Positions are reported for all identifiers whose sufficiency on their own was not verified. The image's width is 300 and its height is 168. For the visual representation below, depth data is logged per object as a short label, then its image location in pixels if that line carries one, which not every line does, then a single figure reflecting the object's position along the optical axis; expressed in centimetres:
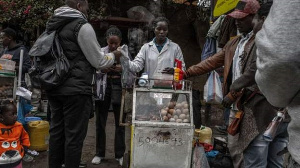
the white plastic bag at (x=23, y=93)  478
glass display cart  358
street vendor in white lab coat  454
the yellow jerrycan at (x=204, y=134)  459
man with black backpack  356
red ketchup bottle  379
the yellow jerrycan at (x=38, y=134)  514
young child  376
